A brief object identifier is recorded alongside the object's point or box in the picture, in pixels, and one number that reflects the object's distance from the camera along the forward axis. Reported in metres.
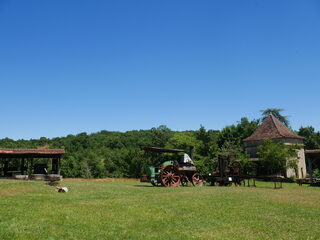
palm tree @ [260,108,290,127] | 75.00
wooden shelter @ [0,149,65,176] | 28.23
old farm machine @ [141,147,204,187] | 20.59
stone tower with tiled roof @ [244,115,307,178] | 44.12
